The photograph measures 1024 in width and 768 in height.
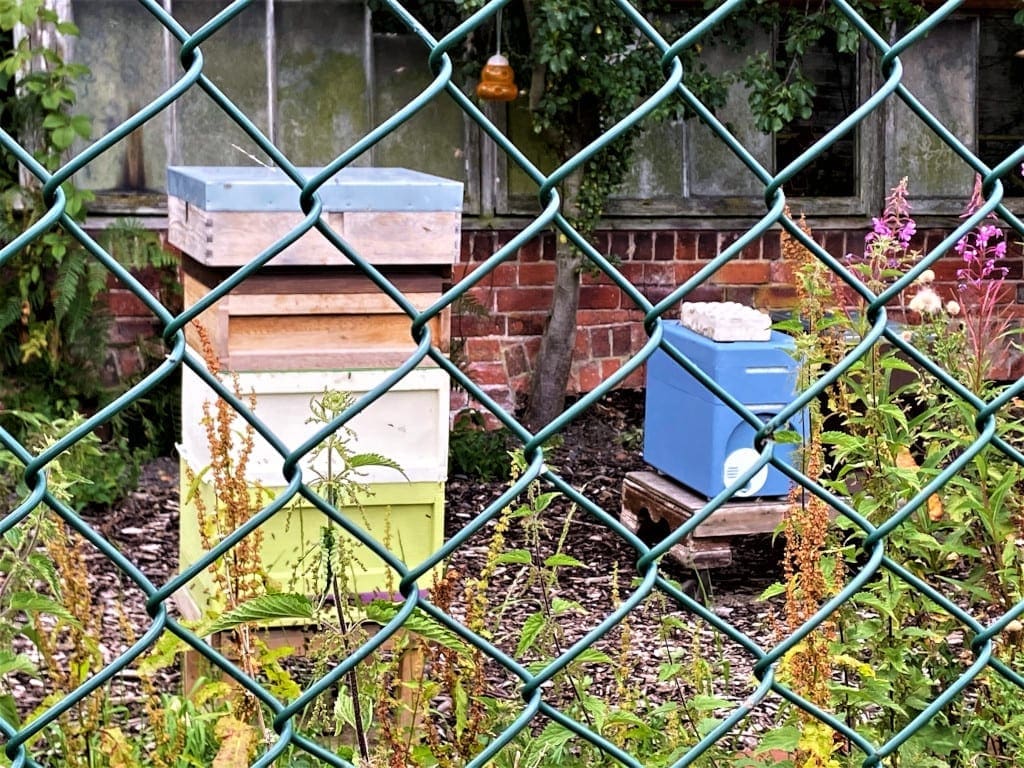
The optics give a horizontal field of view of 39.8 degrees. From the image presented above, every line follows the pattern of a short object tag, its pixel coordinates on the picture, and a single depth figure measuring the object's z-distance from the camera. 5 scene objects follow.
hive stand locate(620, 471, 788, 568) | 4.68
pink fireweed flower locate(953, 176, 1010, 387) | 2.45
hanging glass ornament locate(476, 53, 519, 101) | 5.88
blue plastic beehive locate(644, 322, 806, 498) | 4.54
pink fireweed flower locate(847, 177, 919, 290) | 2.35
